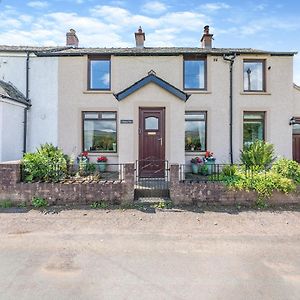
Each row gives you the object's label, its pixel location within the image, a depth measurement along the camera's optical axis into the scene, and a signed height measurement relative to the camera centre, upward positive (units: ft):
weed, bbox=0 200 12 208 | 23.71 -4.76
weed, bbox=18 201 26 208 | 23.75 -4.78
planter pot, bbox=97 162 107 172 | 37.07 -2.25
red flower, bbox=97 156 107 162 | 37.68 -1.14
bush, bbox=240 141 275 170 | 32.19 -0.42
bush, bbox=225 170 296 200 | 24.12 -2.96
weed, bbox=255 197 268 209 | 24.10 -4.61
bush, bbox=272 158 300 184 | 25.63 -1.76
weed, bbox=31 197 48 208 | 23.71 -4.58
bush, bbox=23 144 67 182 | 24.86 -1.64
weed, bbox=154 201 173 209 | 23.69 -4.80
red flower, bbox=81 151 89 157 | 38.50 -0.38
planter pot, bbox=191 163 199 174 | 36.80 -2.33
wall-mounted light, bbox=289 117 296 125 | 39.22 +4.54
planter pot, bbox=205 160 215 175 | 34.52 -2.10
